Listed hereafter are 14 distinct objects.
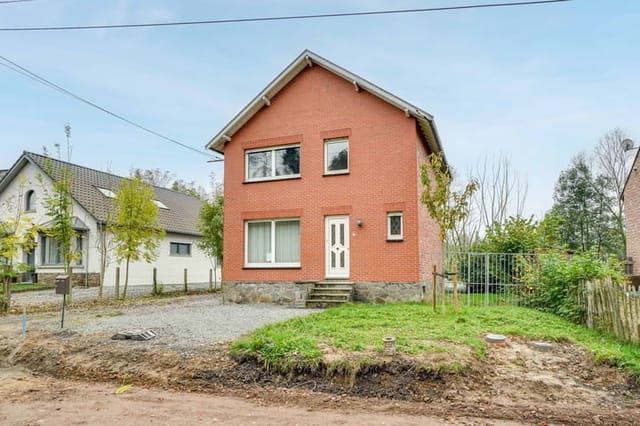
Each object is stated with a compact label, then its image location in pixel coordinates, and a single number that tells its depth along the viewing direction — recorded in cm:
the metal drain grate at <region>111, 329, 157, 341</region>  842
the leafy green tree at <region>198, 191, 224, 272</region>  2156
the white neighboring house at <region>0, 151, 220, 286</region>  2066
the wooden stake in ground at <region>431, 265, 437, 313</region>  1066
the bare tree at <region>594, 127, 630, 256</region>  2977
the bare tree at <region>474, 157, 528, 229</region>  3083
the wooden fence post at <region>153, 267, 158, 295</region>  2001
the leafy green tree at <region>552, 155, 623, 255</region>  3000
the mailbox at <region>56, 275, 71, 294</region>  975
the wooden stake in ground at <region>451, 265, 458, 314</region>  1048
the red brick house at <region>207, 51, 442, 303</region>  1379
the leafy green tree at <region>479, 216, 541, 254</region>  1689
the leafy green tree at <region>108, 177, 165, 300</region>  1727
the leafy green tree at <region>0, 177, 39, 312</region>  1373
